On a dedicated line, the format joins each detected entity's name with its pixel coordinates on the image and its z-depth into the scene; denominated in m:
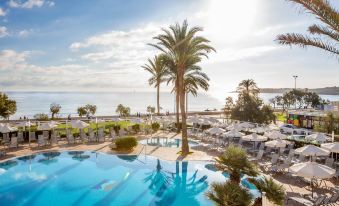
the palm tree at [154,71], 42.38
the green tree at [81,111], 39.00
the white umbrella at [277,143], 17.38
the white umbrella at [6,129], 21.28
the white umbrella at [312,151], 14.87
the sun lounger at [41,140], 22.42
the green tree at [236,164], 10.30
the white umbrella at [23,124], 23.48
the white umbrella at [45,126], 23.27
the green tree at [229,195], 8.55
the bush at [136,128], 29.59
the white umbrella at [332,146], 15.69
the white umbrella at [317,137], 19.00
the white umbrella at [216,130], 22.73
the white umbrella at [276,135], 19.88
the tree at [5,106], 28.72
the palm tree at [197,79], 25.89
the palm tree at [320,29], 8.29
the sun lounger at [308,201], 10.59
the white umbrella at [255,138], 19.81
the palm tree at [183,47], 20.67
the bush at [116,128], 29.27
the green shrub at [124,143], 22.04
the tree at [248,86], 39.53
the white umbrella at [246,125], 25.80
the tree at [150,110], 44.78
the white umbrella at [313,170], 11.52
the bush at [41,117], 32.44
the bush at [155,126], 31.17
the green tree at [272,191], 9.05
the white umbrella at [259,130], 23.76
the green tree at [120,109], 41.94
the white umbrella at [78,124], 23.92
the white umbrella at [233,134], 21.01
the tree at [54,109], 37.28
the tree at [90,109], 40.01
